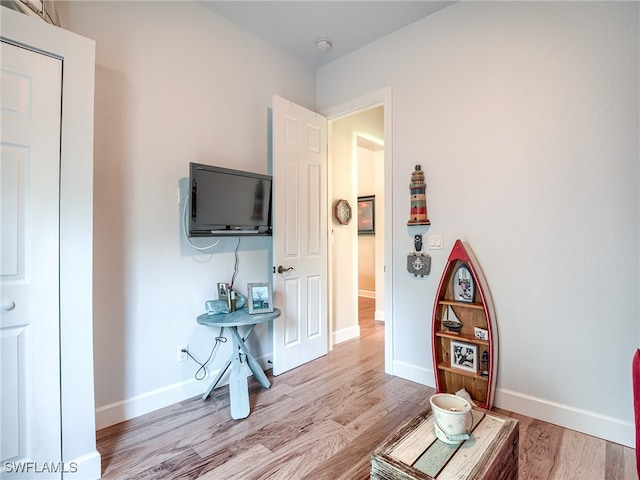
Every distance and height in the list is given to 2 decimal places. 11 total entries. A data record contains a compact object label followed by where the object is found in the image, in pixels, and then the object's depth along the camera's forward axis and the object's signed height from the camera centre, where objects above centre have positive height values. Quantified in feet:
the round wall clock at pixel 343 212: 11.77 +1.11
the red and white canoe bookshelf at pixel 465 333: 6.99 -2.15
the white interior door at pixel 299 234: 8.96 +0.24
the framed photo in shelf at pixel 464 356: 7.22 -2.69
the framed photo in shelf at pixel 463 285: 7.31 -1.06
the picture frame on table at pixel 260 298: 7.72 -1.39
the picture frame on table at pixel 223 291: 7.98 -1.24
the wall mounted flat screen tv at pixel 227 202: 7.22 +1.00
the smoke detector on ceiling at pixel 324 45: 9.31 +5.91
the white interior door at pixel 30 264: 4.46 -0.31
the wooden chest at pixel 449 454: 3.39 -2.46
